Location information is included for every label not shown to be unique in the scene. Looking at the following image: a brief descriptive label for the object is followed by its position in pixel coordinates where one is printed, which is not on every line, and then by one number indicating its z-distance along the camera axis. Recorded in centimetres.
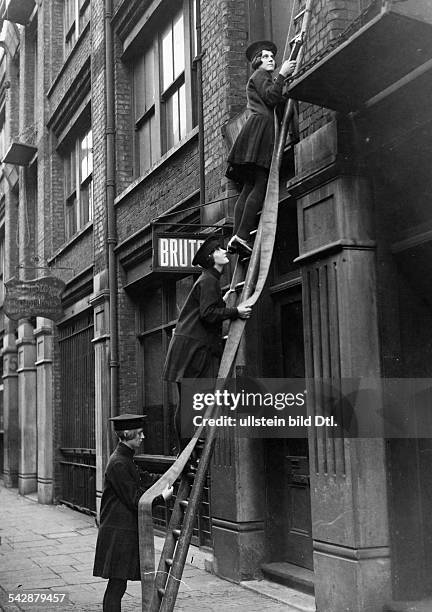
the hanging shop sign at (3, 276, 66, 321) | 1534
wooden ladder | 536
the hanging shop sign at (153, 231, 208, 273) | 848
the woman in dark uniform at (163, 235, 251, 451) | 632
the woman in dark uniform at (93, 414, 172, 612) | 634
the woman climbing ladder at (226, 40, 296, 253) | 718
